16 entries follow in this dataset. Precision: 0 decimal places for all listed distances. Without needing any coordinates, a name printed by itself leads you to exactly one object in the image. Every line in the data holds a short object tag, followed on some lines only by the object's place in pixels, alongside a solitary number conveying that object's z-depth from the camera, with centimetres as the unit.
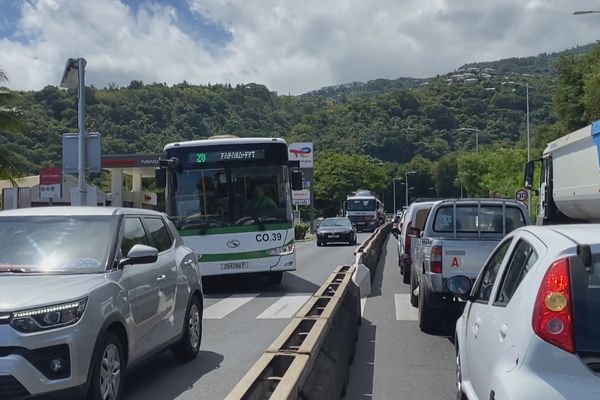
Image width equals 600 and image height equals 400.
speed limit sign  3507
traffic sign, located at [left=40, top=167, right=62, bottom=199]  1672
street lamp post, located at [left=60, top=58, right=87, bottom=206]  1539
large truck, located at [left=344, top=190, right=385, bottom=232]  6081
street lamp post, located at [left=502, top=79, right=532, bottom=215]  4574
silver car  532
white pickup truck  961
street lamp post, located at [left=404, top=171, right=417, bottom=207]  11682
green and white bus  1535
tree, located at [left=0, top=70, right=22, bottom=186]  2427
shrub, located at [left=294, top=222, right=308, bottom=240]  5000
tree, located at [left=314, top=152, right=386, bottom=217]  8869
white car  338
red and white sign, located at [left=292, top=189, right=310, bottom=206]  5631
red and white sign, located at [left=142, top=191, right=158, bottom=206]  5922
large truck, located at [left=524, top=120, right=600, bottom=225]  1243
